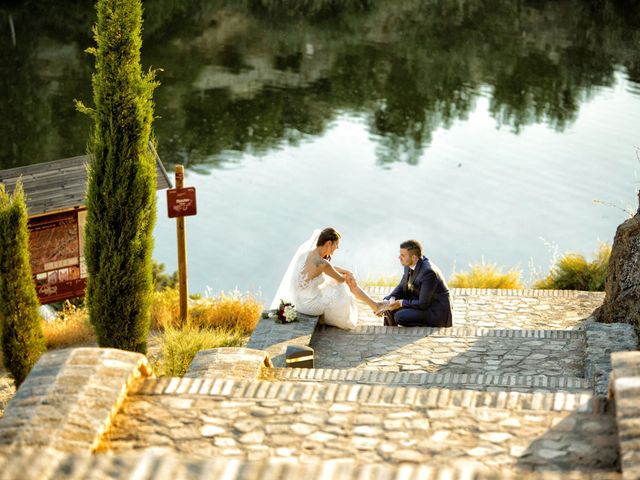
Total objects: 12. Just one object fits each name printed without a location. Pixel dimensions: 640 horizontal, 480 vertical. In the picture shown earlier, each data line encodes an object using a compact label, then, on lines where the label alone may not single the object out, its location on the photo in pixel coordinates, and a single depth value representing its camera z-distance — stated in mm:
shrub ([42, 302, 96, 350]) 13875
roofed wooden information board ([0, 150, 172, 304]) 13164
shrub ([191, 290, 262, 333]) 13930
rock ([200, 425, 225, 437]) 5879
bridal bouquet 11633
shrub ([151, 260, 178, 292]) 18408
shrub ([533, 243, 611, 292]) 15547
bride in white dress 11883
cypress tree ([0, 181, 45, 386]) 10438
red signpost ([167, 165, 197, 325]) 12766
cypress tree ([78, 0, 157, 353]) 10820
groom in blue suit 11812
